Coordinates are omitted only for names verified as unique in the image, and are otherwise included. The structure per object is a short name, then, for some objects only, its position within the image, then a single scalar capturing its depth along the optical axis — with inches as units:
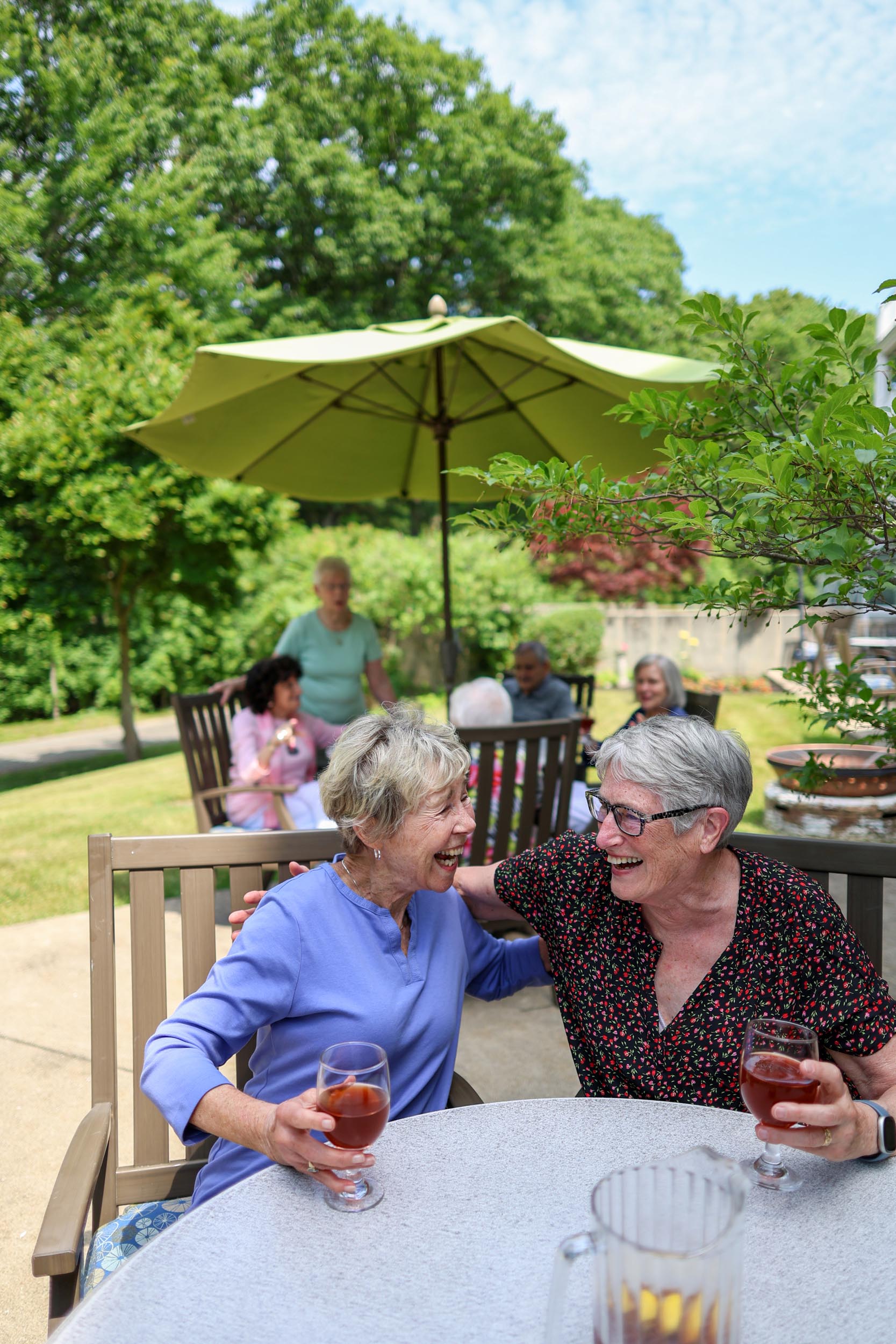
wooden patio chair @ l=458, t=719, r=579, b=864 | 132.2
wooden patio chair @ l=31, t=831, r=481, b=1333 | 68.7
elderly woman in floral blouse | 61.3
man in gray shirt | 205.8
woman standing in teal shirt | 204.5
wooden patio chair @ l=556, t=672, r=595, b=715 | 266.2
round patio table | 39.4
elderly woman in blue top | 59.9
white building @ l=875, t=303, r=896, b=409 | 655.1
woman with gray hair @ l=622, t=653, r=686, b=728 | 185.0
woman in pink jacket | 173.3
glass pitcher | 30.6
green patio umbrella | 147.1
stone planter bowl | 181.2
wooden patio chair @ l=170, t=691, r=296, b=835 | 186.1
